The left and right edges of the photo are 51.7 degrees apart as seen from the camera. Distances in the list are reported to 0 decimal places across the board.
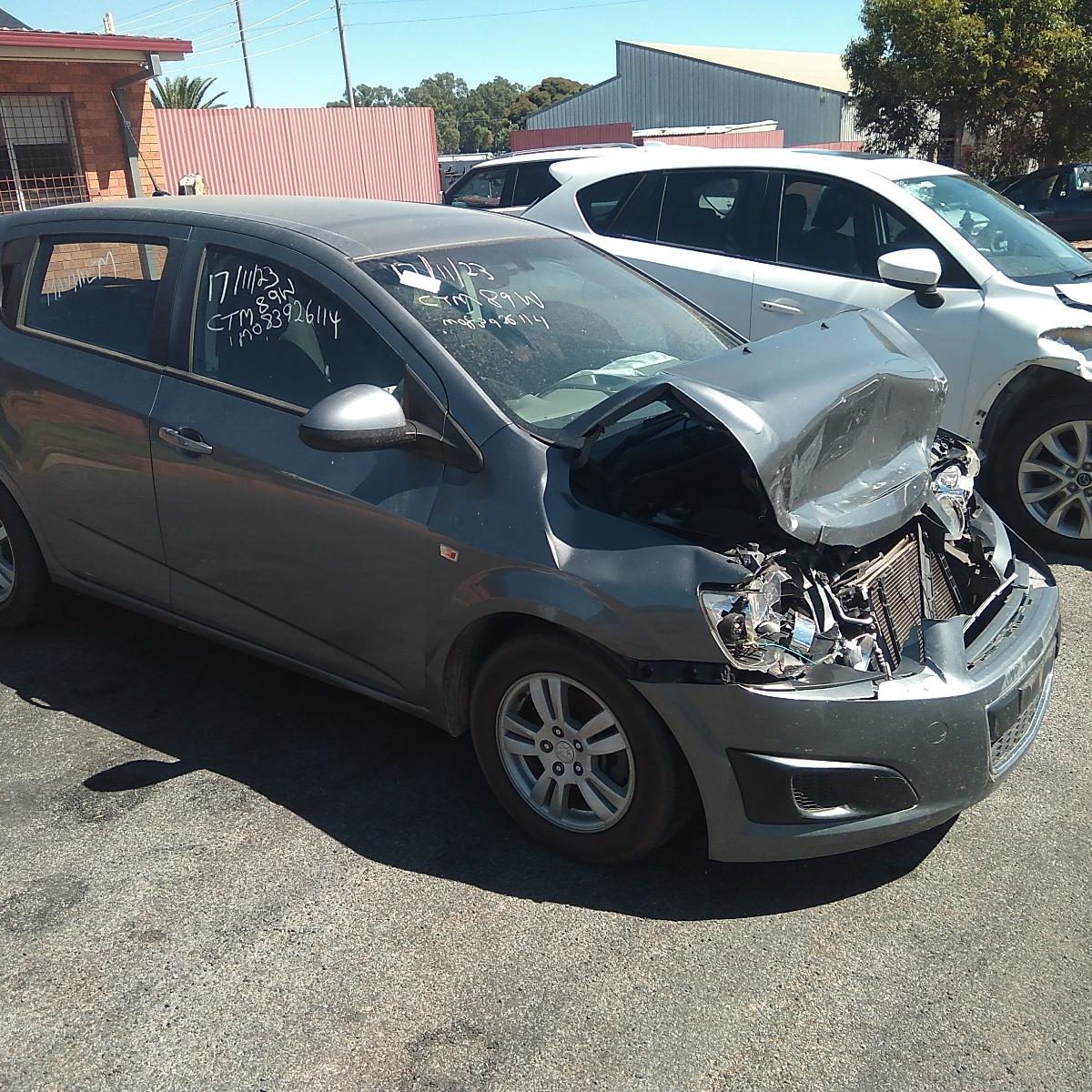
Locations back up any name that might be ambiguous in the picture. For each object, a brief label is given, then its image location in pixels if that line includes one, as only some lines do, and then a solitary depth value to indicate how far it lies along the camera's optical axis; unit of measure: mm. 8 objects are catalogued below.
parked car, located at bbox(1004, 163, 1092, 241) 16406
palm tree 49594
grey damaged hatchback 2834
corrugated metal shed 50562
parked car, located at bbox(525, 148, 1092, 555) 5375
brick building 14656
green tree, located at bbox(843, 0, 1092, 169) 18109
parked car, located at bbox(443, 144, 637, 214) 8477
